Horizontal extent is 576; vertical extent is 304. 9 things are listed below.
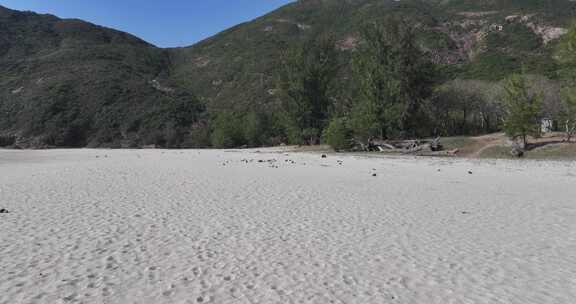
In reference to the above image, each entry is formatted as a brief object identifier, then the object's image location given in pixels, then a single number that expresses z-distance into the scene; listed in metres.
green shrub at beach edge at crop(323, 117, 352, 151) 39.47
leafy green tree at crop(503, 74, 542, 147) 28.77
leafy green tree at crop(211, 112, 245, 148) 68.19
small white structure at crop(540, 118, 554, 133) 46.28
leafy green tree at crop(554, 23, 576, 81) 30.98
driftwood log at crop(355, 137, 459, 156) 32.69
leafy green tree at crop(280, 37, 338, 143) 50.91
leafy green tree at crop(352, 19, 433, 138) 40.72
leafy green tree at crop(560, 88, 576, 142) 29.71
